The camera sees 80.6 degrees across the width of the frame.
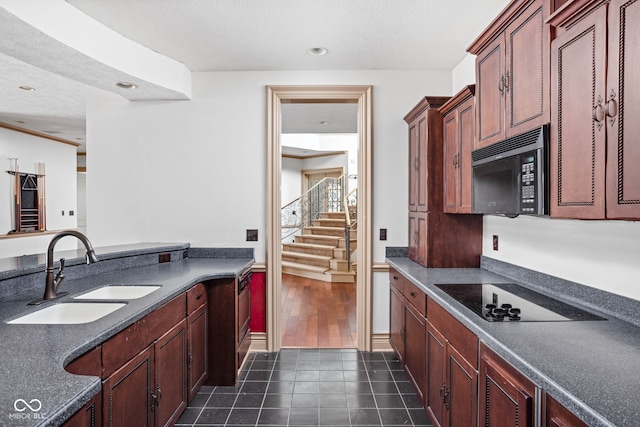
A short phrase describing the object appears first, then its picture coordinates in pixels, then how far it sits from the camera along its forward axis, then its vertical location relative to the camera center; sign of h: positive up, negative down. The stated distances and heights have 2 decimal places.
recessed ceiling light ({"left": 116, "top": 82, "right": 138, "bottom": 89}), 3.02 +1.02
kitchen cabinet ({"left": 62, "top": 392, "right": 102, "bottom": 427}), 1.10 -0.73
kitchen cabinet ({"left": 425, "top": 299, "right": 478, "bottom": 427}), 1.64 -0.79
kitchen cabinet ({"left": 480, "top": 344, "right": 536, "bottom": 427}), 1.19 -0.64
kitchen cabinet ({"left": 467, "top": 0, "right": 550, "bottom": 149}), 1.60 +0.67
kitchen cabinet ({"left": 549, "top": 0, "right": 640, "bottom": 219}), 1.15 +0.35
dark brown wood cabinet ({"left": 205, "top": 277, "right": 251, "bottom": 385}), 2.76 -0.88
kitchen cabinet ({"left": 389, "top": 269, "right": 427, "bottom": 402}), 2.40 -0.84
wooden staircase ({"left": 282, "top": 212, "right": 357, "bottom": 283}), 6.87 -0.87
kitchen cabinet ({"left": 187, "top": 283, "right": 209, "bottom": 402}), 2.43 -0.87
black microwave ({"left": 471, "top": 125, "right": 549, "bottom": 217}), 1.55 +0.17
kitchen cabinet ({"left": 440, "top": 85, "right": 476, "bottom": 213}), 2.42 +0.44
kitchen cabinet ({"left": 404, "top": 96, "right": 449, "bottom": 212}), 2.89 +0.57
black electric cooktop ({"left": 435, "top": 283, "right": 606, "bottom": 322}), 1.61 -0.45
